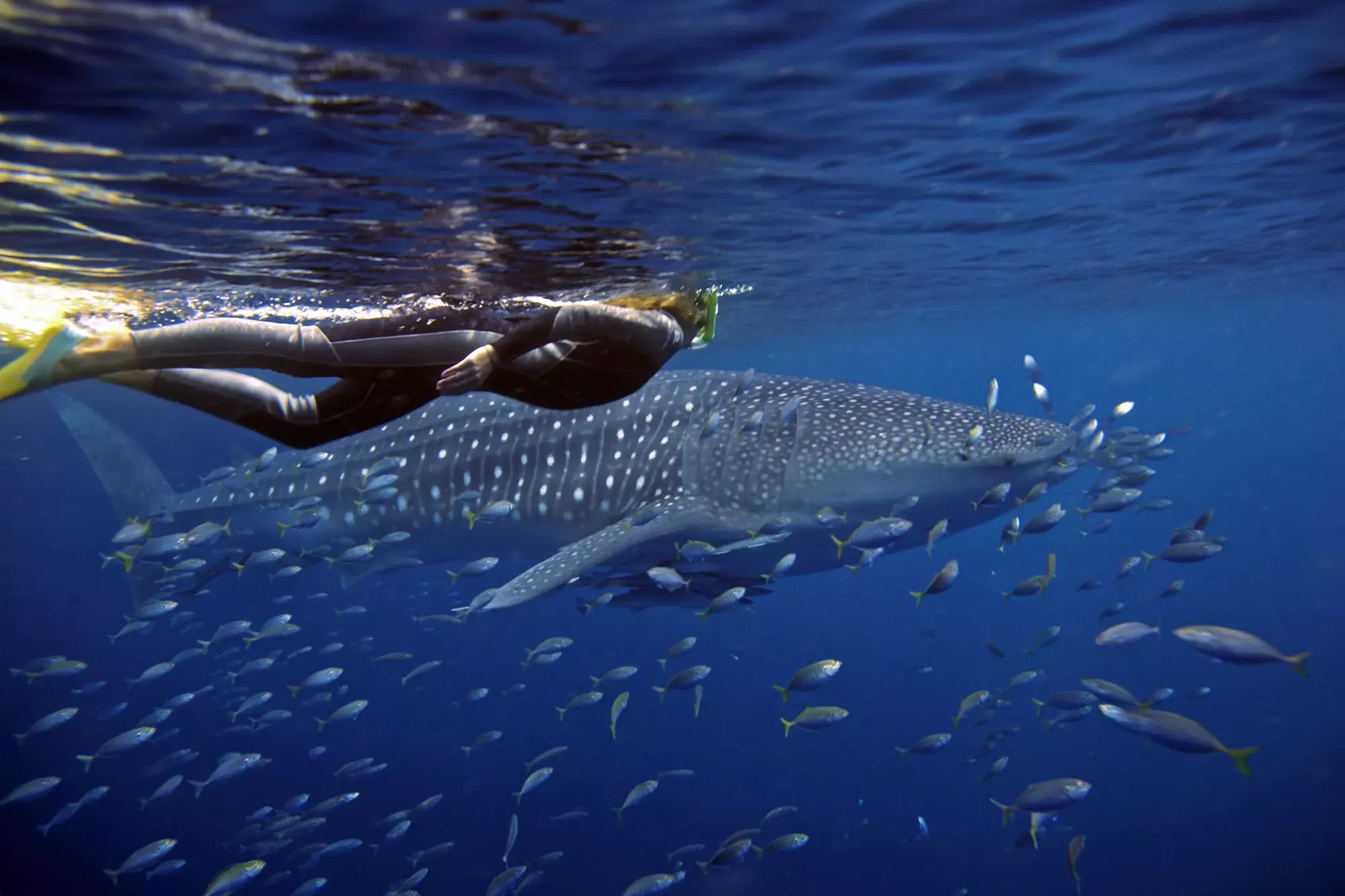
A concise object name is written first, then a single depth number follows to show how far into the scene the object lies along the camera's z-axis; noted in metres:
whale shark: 6.82
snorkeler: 3.78
